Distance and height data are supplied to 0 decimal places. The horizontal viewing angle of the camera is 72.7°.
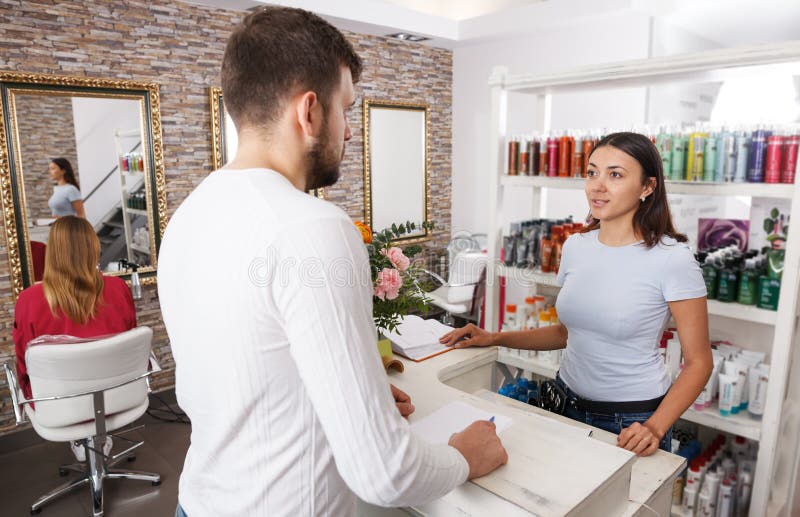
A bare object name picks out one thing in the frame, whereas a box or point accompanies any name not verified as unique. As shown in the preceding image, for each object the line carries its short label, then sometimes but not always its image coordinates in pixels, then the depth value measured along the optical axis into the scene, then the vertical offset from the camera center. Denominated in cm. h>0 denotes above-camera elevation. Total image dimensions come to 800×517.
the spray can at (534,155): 238 +9
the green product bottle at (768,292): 180 -39
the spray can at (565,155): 226 +8
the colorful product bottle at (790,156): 172 +6
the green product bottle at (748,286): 185 -38
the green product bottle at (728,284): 189 -38
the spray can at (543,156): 235 +8
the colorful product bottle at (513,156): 245 +8
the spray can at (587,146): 218 +11
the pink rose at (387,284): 136 -27
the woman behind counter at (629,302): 141 -35
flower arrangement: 137 -27
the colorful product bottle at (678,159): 196 +6
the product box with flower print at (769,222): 197 -18
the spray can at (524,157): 242 +8
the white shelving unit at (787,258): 172 -24
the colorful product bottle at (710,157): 188 +6
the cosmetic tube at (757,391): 188 -74
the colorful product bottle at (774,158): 175 +5
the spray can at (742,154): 182 +7
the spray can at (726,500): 196 -116
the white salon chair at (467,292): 442 -97
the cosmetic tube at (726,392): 190 -76
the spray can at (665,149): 199 +9
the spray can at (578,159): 221 +6
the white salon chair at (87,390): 220 -91
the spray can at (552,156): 230 +8
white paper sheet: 113 -53
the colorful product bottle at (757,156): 178 +6
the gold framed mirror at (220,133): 362 +28
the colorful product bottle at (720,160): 187 +5
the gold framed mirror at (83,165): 297 +6
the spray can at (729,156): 185 +6
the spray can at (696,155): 191 +7
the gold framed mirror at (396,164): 470 +9
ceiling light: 446 +114
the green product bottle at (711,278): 193 -36
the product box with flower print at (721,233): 223 -24
